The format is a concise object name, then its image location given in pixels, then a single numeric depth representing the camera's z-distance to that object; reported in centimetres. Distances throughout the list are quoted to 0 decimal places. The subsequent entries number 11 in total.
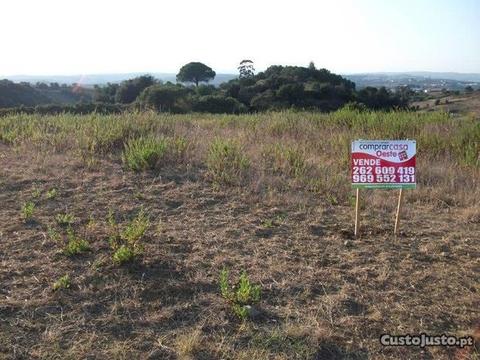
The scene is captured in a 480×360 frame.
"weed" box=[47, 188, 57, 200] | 430
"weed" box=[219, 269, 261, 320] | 262
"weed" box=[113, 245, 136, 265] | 302
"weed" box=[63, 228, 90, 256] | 316
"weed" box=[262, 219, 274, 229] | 383
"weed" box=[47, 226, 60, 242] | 331
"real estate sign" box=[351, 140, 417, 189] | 360
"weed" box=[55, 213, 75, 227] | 371
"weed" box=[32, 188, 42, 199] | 432
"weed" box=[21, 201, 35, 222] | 378
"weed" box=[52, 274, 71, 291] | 277
